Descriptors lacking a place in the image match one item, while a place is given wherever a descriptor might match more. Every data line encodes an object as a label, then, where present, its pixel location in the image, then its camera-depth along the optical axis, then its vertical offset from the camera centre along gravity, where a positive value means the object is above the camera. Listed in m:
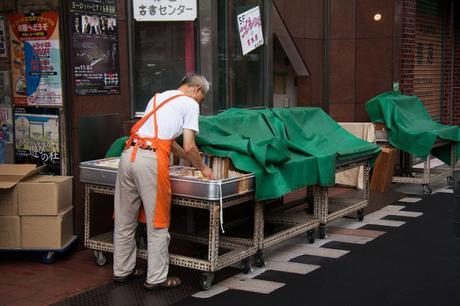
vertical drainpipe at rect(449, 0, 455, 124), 15.77 +0.32
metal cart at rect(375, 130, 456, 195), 10.23 -1.31
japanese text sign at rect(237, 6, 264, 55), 8.80 +0.82
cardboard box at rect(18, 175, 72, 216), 6.30 -0.96
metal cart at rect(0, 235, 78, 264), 6.38 -1.47
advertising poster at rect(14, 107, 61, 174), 6.76 -0.42
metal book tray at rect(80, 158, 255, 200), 5.57 -0.75
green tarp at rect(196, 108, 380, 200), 6.08 -0.52
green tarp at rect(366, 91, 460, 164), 9.94 -0.53
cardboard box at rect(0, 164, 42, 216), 6.32 -0.89
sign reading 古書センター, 7.57 +0.94
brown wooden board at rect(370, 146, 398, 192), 10.16 -1.20
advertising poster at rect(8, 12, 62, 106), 6.63 +0.35
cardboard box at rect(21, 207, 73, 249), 6.33 -1.27
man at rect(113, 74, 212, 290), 5.58 -0.63
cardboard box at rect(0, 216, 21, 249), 6.36 -1.28
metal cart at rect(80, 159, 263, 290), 5.62 -0.95
